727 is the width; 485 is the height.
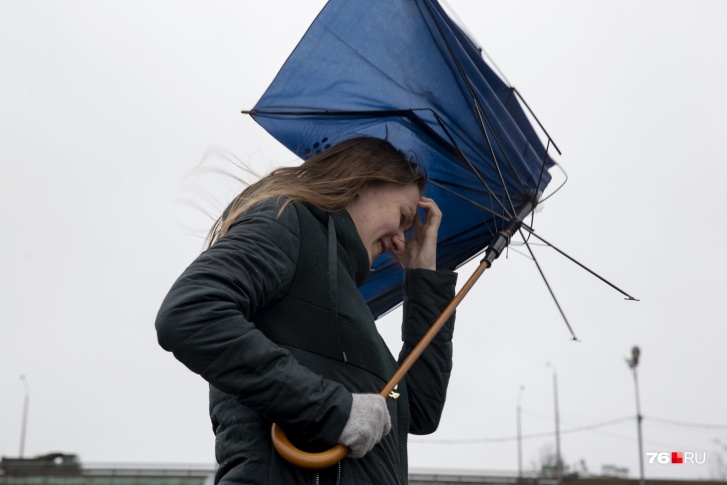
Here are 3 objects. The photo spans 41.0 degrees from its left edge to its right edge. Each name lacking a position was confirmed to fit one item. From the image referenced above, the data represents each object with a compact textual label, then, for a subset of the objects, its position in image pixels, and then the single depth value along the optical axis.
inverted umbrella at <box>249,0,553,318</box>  3.77
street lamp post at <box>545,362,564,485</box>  50.03
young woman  2.61
